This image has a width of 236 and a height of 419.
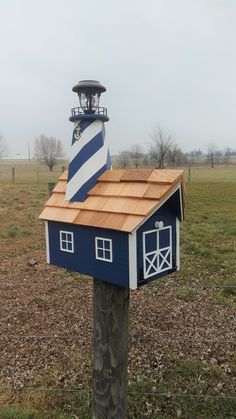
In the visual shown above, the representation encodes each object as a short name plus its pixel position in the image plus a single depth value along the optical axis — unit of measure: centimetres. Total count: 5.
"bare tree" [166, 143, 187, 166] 5009
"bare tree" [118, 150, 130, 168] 5626
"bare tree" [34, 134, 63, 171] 5804
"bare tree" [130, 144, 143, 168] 6866
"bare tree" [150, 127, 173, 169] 4355
